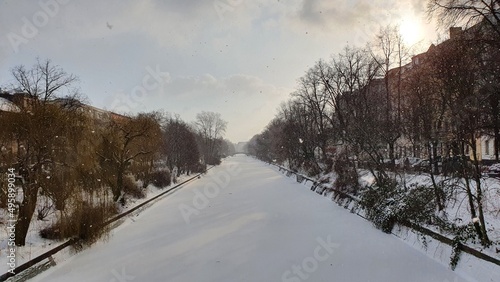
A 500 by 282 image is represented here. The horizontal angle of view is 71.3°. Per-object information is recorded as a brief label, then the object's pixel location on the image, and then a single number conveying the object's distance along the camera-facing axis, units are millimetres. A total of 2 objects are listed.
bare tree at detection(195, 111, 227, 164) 72712
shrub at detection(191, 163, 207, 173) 44862
